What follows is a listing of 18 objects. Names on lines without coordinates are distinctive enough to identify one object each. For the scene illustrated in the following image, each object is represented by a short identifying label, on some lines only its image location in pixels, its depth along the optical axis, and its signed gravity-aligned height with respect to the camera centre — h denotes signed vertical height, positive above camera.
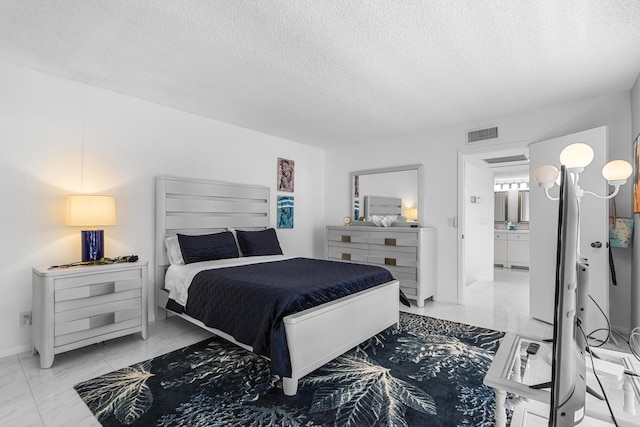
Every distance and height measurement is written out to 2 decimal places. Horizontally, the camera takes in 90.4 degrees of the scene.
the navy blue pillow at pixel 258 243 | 4.00 -0.37
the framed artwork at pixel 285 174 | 5.06 +0.64
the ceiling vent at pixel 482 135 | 4.04 +1.06
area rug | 1.85 -1.18
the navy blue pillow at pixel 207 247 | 3.41 -0.38
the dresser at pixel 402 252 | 4.17 -0.52
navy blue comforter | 2.13 -0.63
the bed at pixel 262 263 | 2.18 -0.69
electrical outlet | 2.75 -0.94
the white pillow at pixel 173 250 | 3.45 -0.41
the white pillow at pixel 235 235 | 4.03 -0.29
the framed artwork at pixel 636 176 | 2.76 +0.38
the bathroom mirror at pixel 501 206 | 7.88 +0.27
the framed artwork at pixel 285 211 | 5.05 +0.04
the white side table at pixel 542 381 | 1.05 -0.62
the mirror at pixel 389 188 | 4.75 +0.44
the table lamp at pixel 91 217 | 2.77 -0.05
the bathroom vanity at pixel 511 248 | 7.06 -0.71
